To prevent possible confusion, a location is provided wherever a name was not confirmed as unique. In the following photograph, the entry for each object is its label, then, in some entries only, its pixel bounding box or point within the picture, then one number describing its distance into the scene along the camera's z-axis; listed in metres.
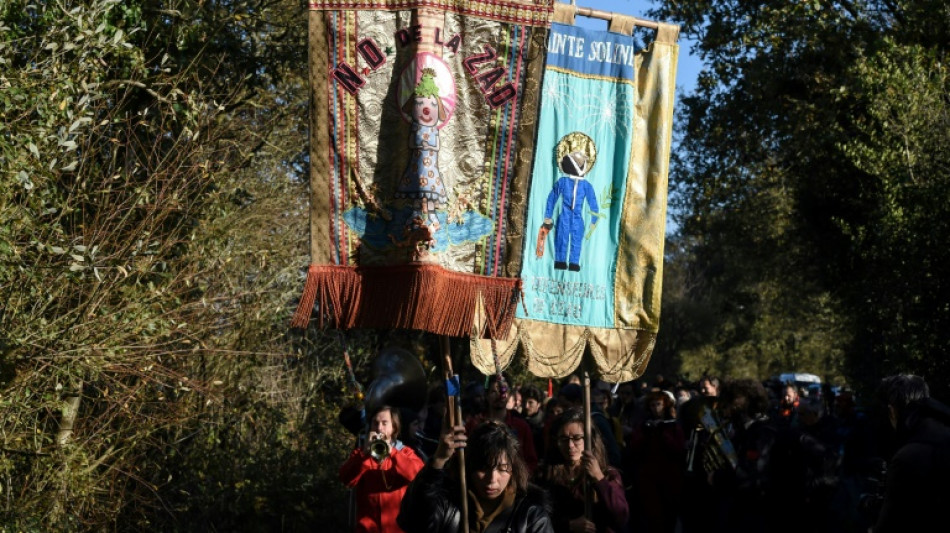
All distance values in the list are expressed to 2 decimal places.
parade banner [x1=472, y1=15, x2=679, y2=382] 8.80
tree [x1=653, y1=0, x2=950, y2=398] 14.70
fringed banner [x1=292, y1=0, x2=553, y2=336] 7.52
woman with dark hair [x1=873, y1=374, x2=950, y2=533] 5.98
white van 32.46
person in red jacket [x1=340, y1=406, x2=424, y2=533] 7.99
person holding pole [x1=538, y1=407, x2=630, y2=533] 7.11
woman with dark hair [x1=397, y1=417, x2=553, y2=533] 5.79
